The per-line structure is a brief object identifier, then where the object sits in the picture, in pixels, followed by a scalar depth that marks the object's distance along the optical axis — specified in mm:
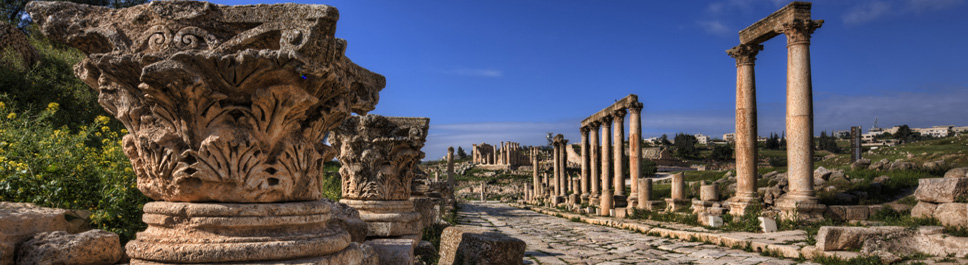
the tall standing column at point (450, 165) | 34831
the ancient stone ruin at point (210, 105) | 2764
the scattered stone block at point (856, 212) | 11828
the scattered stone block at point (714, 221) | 12891
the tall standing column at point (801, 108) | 12203
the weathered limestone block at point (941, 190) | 8977
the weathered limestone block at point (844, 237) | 7539
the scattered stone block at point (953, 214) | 8070
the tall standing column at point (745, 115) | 14242
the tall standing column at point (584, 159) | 27312
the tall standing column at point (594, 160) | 25266
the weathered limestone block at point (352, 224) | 4461
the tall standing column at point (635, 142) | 20453
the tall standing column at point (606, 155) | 23766
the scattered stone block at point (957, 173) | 12539
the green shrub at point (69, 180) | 4051
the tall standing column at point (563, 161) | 31094
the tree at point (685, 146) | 78500
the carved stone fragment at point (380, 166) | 7262
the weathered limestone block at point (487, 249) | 5121
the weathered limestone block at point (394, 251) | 4316
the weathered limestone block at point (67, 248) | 2844
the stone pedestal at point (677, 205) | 16609
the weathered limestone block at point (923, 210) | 9417
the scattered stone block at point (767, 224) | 10930
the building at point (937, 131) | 133825
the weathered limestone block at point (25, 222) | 2873
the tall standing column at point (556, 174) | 31453
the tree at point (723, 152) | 69400
